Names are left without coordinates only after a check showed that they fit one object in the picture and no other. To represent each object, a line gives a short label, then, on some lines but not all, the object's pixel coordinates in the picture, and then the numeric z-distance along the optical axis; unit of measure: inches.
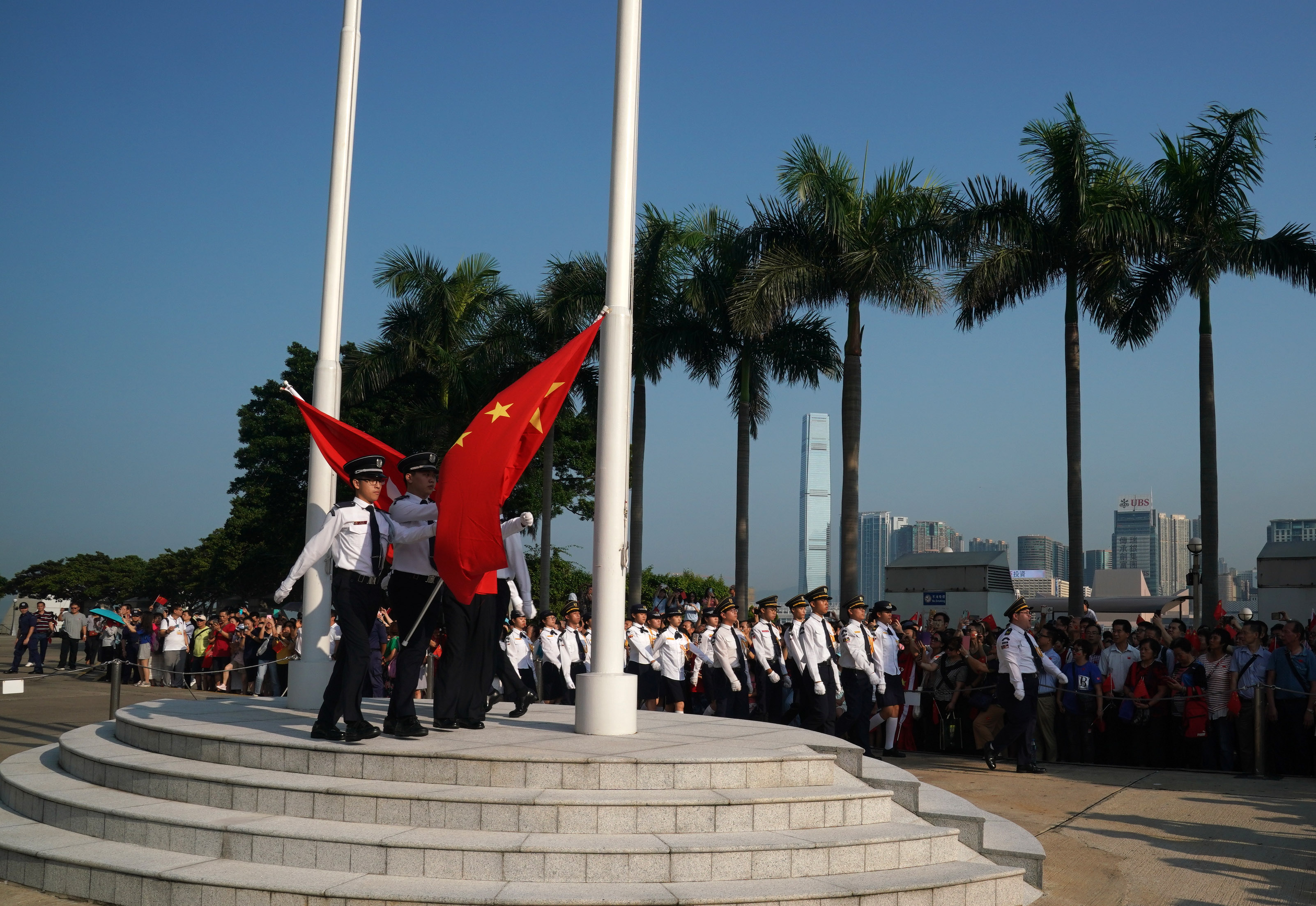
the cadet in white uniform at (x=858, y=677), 506.3
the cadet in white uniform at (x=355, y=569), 297.6
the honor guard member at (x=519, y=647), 652.1
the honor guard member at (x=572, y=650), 665.0
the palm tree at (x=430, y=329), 1285.7
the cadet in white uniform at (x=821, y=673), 499.2
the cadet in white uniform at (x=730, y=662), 589.3
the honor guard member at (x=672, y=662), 625.3
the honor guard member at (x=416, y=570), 325.7
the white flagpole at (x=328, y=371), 382.6
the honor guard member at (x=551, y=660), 679.1
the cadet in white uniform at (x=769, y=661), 587.0
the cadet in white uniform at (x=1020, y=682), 477.1
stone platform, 235.8
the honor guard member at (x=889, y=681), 532.4
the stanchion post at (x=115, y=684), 467.9
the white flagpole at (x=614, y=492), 323.3
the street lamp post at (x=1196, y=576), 956.6
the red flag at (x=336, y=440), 378.6
